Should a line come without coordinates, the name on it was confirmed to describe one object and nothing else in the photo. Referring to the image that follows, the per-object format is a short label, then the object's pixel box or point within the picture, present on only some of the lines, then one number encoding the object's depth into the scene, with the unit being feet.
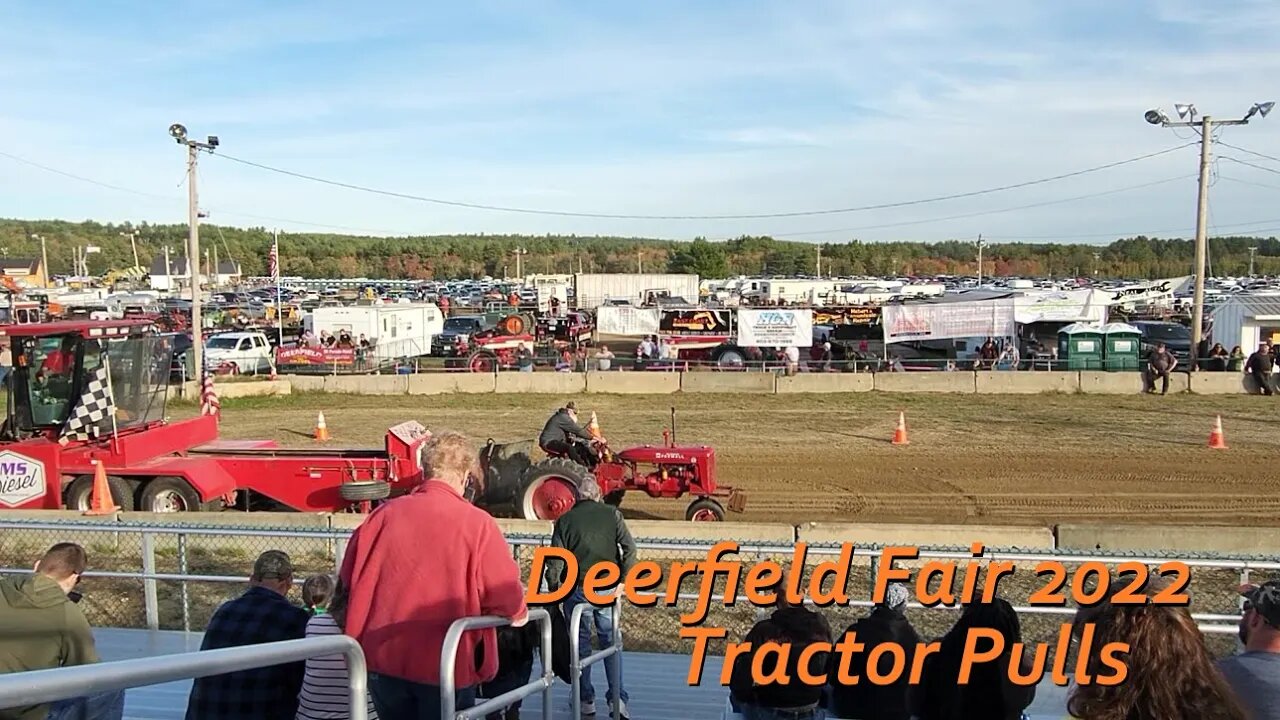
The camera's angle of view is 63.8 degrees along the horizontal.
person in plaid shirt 12.63
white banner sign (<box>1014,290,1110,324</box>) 103.19
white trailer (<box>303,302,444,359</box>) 121.70
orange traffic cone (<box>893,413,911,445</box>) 62.28
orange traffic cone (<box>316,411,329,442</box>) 65.87
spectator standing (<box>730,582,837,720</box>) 15.39
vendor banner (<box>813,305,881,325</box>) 122.42
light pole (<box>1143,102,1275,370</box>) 90.89
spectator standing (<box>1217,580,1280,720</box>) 10.19
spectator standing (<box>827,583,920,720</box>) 15.87
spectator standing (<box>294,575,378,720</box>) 12.35
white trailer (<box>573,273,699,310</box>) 188.55
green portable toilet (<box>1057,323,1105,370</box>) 92.99
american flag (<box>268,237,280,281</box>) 130.21
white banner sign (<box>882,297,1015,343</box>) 101.76
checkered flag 41.86
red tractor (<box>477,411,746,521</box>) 40.86
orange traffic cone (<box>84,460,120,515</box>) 40.83
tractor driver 41.97
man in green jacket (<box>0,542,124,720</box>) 12.62
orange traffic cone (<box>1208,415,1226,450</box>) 59.52
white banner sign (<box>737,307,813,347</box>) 101.96
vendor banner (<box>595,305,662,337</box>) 120.78
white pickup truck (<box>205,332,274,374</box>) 104.58
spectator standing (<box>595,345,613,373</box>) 95.48
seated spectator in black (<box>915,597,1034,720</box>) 14.20
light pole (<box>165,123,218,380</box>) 86.58
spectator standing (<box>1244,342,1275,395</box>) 80.53
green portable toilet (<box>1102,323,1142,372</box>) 92.58
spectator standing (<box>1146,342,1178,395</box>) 81.20
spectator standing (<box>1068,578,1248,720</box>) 8.61
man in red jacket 11.94
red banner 103.96
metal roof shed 93.30
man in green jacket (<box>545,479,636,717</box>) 20.03
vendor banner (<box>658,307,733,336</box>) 114.21
